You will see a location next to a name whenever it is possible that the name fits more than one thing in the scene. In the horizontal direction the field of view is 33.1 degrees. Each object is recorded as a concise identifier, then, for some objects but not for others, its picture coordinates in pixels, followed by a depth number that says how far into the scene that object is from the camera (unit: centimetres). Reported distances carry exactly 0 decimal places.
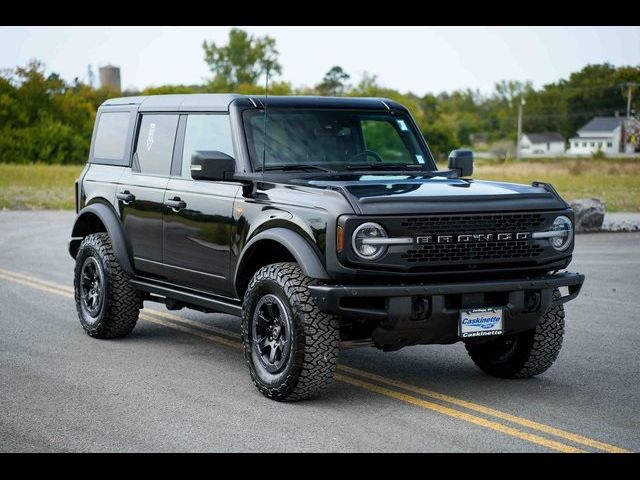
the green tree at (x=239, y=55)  10694
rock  2083
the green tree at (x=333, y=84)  7326
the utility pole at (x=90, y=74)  6908
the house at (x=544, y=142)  11744
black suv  677
